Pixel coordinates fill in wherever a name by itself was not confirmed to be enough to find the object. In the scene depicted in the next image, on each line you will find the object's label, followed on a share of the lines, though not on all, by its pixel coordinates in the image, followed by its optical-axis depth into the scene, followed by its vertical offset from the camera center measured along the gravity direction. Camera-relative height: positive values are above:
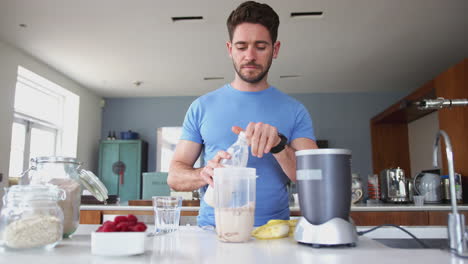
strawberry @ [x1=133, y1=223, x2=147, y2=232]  0.69 -0.09
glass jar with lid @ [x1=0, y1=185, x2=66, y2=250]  0.70 -0.07
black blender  0.77 -0.03
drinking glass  0.99 -0.09
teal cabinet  6.29 +0.21
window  4.88 +0.86
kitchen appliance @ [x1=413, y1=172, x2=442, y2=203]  3.13 -0.08
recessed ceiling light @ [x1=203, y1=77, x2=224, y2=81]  5.64 +1.52
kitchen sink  1.05 -0.19
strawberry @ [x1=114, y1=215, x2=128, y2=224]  0.72 -0.08
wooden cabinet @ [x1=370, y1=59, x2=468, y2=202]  3.42 +0.66
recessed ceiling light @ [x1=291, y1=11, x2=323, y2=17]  3.64 +1.60
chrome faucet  0.66 -0.08
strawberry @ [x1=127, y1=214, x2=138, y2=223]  0.72 -0.08
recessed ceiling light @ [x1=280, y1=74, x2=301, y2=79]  5.57 +1.52
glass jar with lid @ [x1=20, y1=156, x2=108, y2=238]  0.88 +0.00
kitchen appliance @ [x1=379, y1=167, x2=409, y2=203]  3.05 -0.06
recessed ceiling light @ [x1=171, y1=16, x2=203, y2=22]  3.73 +1.60
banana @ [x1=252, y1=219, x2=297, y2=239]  0.85 -0.12
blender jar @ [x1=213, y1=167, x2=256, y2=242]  0.79 -0.05
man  1.22 +0.21
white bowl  0.66 -0.11
